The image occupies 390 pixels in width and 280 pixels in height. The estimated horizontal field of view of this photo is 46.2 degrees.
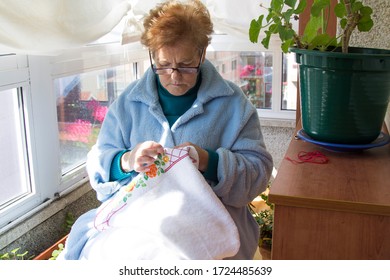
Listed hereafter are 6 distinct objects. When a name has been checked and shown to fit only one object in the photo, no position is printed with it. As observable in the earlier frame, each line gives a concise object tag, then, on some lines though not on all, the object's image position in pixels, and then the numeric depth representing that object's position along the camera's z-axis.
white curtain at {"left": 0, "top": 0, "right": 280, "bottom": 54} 1.40
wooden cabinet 0.86
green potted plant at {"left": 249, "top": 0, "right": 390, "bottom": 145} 1.04
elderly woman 1.31
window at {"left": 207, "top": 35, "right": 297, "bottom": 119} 2.94
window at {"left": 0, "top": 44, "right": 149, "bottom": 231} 1.76
